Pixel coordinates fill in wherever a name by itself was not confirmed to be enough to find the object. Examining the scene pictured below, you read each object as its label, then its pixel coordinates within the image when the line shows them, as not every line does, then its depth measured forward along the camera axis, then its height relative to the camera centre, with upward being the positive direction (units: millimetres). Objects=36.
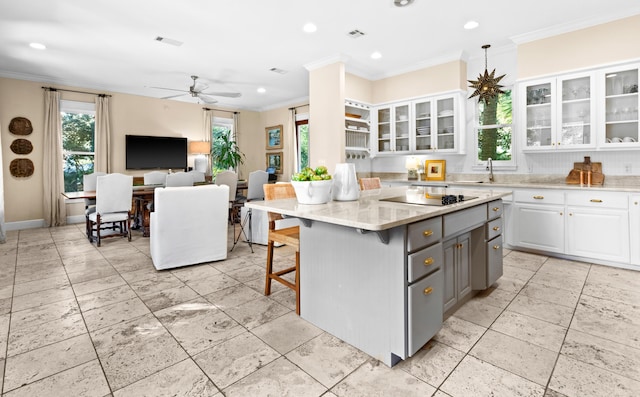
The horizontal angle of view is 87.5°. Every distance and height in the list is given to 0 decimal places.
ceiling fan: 5738 +1736
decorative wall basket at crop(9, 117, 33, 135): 5931 +1217
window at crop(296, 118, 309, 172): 8359 +1241
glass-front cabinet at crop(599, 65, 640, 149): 3645 +917
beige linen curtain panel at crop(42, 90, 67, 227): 6215 +629
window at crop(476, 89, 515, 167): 4785 +863
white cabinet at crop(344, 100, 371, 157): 5453 +1092
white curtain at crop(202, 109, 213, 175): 8328 +1635
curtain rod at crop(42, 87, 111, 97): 6217 +2000
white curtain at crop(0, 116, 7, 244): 5008 -350
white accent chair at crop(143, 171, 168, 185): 6461 +290
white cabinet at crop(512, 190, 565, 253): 3826 -346
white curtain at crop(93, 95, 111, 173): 6758 +1167
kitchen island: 1758 -457
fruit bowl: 2139 +5
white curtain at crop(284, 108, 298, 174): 8352 +1292
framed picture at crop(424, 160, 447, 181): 5414 +355
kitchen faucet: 4836 +334
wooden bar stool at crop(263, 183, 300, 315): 2617 -343
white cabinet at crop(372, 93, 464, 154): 5043 +1056
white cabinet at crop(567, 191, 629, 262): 3449 -380
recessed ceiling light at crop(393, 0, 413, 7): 3387 +1933
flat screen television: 7203 +918
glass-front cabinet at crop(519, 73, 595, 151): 3895 +948
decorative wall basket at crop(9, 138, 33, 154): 5977 +858
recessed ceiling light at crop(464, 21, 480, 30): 3912 +1978
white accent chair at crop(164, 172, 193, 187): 5629 +223
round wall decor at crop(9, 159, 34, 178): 6004 +471
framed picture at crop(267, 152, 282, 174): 8758 +828
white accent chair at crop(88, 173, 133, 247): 4762 -116
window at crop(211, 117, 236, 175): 8623 +1499
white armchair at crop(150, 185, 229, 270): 3525 -366
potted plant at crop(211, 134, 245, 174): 8406 +995
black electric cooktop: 2199 -58
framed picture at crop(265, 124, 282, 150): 8805 +1486
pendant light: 4066 +1272
